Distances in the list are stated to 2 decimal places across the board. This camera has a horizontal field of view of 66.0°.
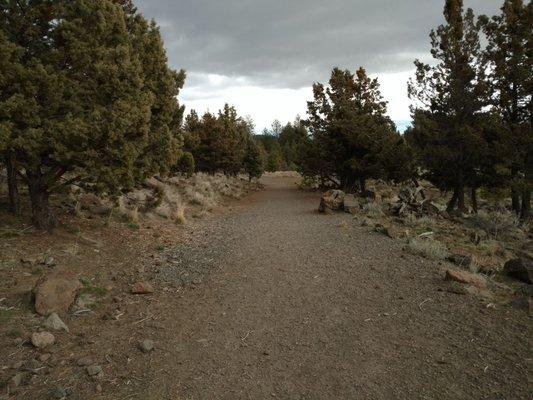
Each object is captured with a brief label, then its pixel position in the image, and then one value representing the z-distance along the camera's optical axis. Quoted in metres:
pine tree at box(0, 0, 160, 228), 7.98
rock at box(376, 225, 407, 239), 11.12
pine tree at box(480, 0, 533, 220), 16.95
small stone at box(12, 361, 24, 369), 4.62
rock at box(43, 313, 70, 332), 5.52
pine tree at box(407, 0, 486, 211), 18.36
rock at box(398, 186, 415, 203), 17.28
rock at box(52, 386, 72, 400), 4.18
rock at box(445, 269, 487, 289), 6.96
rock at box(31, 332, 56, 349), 5.05
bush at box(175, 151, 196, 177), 21.77
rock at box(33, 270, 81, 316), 5.90
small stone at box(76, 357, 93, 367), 4.79
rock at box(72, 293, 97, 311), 6.21
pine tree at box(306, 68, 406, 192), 22.78
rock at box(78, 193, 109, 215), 11.91
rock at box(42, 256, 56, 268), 7.55
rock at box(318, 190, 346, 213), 16.44
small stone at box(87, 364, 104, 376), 4.61
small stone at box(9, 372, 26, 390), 4.31
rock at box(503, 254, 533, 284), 7.65
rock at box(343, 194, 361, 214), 16.14
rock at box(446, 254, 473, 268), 8.41
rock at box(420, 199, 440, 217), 16.70
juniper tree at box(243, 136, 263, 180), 44.84
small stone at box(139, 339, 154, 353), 5.17
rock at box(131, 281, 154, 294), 7.05
